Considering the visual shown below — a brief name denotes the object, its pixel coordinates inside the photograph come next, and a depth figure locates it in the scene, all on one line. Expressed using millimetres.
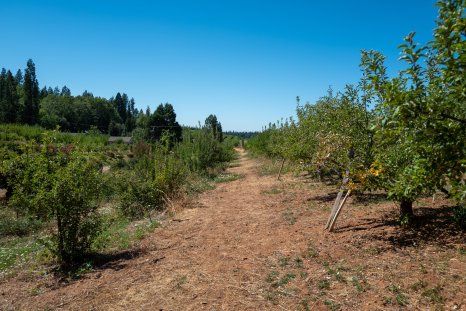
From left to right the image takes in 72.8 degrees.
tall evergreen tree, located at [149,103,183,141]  52469
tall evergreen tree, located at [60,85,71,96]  137162
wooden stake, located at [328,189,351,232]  6550
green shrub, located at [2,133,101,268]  5559
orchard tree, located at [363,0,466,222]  2434
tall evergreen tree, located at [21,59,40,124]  60406
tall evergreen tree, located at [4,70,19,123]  55797
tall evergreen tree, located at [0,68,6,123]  53681
